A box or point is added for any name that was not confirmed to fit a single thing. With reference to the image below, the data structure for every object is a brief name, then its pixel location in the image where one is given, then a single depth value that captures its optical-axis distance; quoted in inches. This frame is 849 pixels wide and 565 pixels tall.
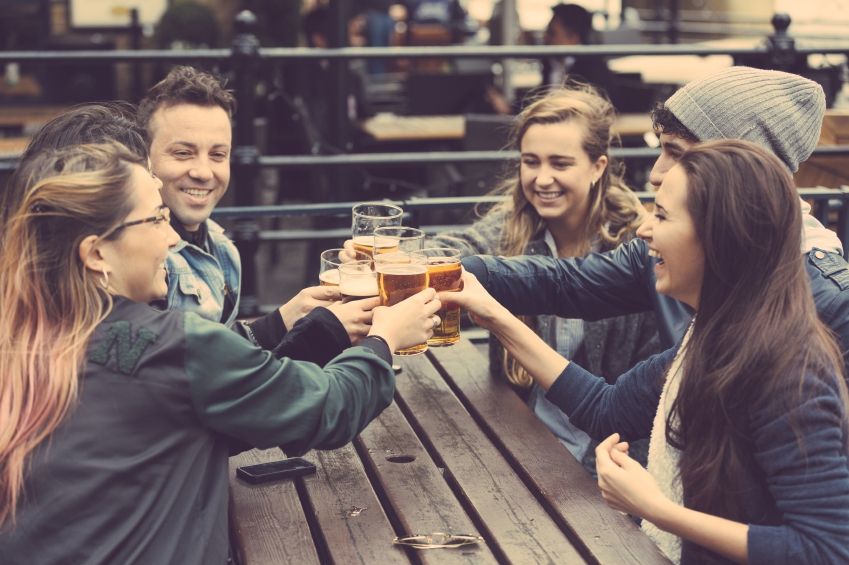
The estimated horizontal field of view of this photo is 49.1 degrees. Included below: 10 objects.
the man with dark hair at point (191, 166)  92.9
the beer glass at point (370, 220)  83.7
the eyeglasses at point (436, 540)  62.5
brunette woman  56.7
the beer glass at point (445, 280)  78.6
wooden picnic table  62.1
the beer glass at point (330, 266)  81.9
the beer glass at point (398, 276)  72.2
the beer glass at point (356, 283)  75.9
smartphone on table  72.6
